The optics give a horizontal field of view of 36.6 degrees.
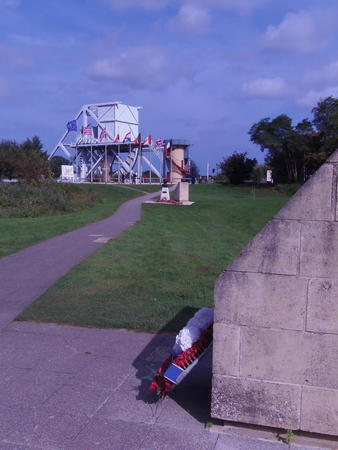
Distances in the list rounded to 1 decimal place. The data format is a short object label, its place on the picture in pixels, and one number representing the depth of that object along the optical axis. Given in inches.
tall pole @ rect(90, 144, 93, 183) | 3079.0
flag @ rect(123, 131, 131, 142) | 3014.3
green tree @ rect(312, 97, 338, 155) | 2269.9
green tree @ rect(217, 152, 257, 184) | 2699.3
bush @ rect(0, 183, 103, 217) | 941.8
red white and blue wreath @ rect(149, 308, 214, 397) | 158.4
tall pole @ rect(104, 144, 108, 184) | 2997.0
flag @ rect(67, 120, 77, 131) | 3255.9
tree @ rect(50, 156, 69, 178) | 3430.1
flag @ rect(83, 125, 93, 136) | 3115.2
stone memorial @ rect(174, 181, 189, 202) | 1272.1
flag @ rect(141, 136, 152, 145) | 2984.7
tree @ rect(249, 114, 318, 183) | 2541.8
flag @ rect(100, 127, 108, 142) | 3073.3
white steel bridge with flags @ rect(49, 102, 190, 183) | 3016.7
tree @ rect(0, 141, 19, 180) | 1969.7
